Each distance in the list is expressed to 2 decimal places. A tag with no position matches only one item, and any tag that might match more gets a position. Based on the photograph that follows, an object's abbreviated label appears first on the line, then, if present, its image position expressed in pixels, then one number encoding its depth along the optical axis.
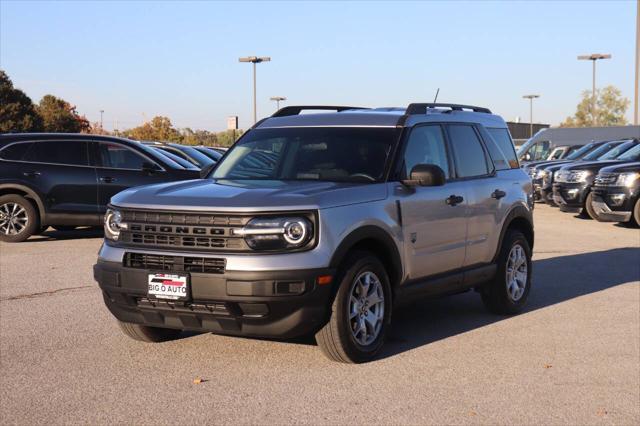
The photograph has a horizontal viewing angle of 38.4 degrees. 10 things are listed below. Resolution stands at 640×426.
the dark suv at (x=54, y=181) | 14.41
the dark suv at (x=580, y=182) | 20.20
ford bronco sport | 6.08
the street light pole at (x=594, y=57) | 60.06
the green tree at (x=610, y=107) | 110.25
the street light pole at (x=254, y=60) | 54.12
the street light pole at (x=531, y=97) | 82.61
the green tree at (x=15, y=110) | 61.50
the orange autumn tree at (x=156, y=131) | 67.38
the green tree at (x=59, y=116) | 69.75
